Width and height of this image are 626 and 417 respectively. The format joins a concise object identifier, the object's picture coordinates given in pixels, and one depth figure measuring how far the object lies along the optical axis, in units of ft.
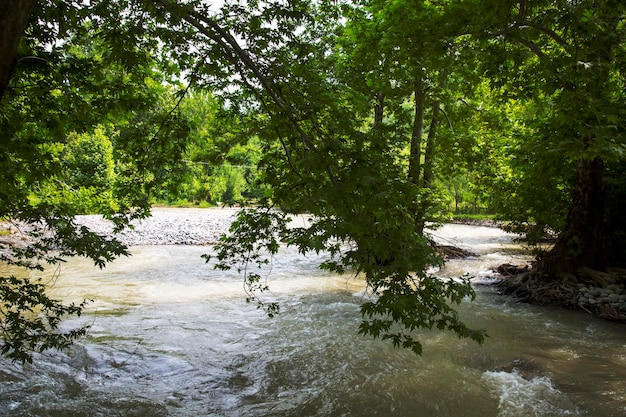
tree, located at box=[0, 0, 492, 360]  10.87
